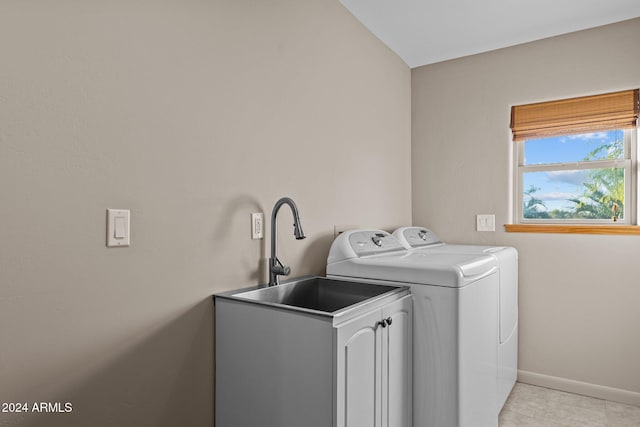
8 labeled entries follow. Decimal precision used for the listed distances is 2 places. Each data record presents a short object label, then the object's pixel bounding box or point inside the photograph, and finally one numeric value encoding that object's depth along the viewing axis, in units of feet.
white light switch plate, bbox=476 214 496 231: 9.45
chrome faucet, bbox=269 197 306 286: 5.32
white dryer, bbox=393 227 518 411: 7.41
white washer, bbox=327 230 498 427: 5.46
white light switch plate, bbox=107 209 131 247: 3.79
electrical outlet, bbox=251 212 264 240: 5.49
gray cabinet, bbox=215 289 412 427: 4.00
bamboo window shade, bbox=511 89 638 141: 8.08
